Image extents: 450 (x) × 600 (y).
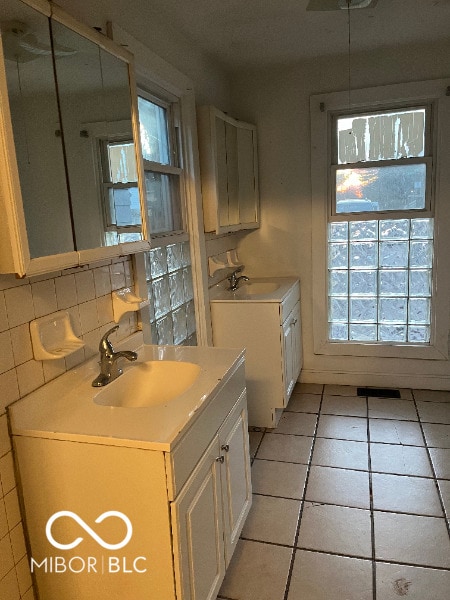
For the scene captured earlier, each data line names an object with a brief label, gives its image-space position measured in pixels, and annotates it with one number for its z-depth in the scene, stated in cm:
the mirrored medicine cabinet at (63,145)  113
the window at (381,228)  313
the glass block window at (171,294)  225
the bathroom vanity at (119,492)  117
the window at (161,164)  218
